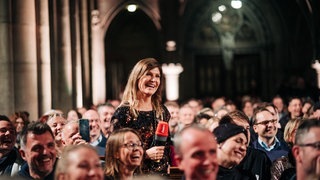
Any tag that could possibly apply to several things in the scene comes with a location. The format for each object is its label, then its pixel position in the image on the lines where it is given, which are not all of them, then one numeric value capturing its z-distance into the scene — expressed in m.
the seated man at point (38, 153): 6.84
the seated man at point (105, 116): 12.37
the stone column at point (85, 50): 28.00
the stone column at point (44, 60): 17.02
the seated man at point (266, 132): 10.07
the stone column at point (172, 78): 34.44
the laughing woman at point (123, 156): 6.88
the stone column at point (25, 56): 15.60
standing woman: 8.08
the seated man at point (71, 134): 8.32
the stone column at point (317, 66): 32.60
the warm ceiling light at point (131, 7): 33.62
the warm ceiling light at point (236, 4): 34.41
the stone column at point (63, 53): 24.02
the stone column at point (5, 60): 15.23
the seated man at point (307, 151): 6.12
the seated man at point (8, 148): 8.27
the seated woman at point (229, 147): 6.92
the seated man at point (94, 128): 11.30
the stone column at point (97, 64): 31.09
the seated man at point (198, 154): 5.52
